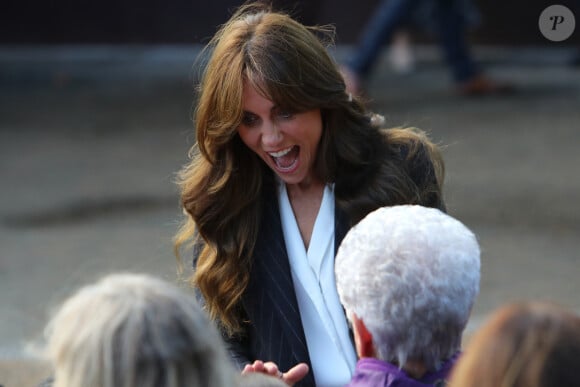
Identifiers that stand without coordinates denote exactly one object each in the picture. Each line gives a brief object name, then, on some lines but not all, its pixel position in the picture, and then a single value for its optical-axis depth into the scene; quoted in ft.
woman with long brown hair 20.54
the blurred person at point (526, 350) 12.06
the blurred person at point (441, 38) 58.29
